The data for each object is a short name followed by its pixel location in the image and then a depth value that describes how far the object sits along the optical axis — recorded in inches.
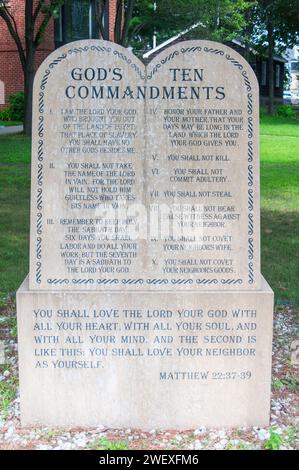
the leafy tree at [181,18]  1063.0
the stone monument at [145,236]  146.8
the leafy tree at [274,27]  1662.2
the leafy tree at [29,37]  839.1
